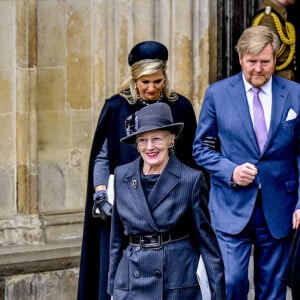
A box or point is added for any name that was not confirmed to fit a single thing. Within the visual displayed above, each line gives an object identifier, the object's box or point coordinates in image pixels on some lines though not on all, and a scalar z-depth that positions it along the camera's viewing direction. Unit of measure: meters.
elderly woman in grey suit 11.86
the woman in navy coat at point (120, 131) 14.04
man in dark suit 13.42
